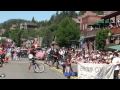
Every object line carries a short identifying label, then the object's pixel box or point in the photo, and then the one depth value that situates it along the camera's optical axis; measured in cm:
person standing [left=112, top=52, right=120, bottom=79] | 2016
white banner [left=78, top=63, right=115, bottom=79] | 2033
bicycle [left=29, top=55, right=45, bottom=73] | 2583
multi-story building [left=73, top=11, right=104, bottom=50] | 7636
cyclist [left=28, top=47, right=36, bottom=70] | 2581
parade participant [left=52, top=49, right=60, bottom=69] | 3192
